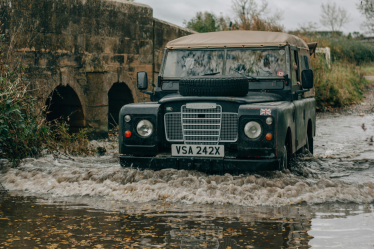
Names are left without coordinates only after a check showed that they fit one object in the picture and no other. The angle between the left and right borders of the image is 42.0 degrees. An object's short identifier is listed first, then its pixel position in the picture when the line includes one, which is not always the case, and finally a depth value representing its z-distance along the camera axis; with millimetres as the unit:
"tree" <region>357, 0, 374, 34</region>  26481
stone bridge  9977
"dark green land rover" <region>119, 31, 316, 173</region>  5691
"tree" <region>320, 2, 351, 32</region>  60438
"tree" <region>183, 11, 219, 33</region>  33991
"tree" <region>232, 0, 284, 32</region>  20547
